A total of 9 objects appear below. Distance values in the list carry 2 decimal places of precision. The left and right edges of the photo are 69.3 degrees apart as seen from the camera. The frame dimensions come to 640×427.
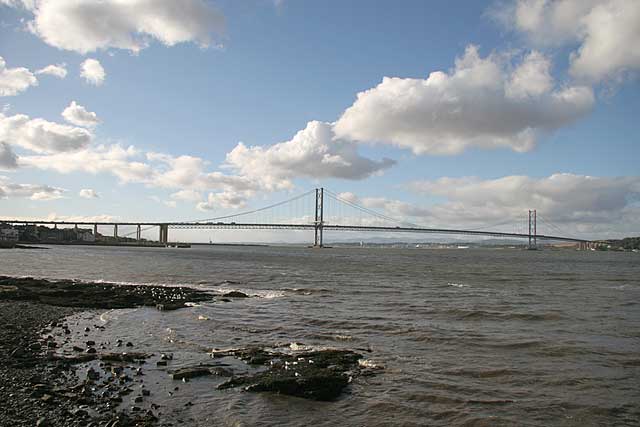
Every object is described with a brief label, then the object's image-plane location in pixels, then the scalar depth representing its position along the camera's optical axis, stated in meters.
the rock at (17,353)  9.05
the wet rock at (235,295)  21.67
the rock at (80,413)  6.22
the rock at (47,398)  6.66
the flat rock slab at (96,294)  17.78
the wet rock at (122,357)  9.33
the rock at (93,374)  7.95
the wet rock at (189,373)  8.46
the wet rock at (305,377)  7.91
